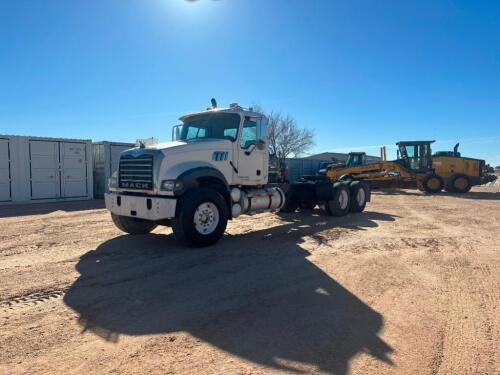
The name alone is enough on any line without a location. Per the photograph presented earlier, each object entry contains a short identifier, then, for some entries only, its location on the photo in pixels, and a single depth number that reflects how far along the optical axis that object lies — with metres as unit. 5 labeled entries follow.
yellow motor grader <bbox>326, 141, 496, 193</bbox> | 21.22
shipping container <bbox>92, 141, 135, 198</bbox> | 18.53
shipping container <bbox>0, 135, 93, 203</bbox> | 15.41
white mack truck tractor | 6.53
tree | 47.38
